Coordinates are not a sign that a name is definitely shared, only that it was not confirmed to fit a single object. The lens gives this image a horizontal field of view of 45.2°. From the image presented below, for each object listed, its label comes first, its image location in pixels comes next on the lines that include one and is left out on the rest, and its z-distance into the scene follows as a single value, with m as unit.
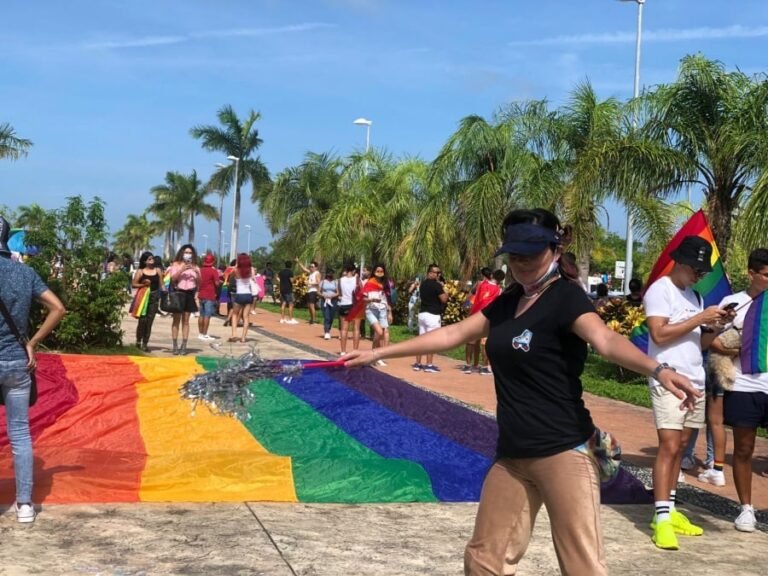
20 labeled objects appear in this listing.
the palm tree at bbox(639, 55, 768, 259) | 14.75
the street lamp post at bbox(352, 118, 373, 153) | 38.91
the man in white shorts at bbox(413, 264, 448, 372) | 14.44
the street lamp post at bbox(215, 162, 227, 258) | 55.57
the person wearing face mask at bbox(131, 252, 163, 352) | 15.09
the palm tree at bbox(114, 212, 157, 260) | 97.31
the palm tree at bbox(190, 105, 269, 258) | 53.75
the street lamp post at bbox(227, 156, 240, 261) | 54.06
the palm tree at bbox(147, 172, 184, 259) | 79.06
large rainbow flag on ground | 6.56
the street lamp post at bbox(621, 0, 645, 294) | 23.08
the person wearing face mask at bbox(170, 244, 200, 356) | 15.55
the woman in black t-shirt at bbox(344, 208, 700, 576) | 3.58
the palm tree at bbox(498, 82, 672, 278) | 15.81
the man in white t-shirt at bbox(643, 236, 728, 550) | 5.74
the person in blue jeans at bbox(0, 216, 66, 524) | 5.57
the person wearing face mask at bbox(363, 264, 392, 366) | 14.70
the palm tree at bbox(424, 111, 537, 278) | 21.83
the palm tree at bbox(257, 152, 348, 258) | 39.88
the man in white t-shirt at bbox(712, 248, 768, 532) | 6.21
